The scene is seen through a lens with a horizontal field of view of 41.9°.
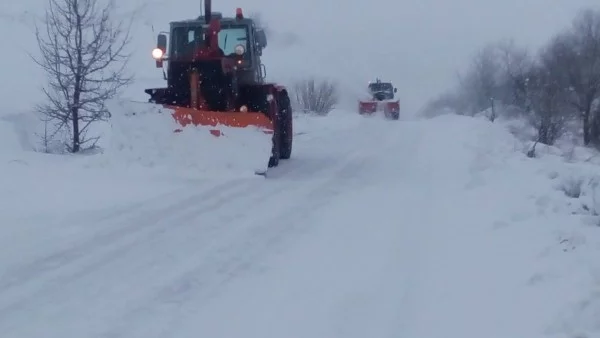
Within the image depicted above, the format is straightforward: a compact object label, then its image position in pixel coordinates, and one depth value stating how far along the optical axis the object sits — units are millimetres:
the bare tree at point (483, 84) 61844
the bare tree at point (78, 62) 18344
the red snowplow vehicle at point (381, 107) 39875
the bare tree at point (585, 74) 37428
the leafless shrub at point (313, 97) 40625
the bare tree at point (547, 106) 27078
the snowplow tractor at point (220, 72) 12359
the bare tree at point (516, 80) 34500
